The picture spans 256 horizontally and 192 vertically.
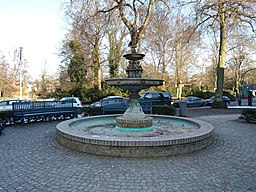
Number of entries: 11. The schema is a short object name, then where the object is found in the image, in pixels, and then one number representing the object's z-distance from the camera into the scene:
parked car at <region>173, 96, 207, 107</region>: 26.08
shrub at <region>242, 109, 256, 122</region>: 11.86
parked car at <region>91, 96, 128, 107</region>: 14.43
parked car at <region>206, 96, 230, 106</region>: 27.72
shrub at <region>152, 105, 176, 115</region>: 14.36
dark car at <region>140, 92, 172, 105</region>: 21.53
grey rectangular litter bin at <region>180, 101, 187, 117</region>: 15.23
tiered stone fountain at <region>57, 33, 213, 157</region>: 5.60
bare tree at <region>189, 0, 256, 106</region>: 17.97
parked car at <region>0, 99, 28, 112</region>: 14.75
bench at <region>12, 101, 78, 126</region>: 10.96
